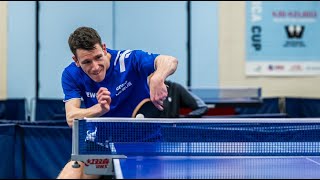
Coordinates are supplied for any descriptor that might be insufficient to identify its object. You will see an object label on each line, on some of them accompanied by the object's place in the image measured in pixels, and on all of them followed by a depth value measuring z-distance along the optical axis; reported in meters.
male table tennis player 4.58
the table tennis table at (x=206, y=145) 3.87
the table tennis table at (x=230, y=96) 11.84
